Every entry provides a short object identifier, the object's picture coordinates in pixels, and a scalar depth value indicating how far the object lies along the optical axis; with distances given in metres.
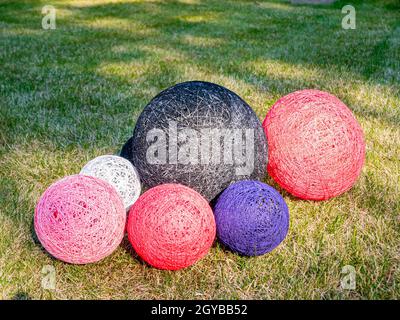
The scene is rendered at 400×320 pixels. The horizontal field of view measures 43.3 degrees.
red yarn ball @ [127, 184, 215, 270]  2.94
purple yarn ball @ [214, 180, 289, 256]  3.06
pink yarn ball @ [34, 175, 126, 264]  2.93
